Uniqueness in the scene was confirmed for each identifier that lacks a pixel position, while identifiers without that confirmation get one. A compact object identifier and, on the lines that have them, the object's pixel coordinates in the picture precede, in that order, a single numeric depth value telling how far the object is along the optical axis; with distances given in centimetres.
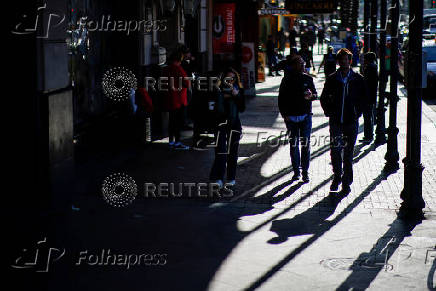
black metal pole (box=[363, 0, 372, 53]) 2209
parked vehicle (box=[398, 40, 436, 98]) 2625
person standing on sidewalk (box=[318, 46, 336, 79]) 2256
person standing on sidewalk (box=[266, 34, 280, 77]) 3619
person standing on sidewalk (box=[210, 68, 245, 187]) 1158
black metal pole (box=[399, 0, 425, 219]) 987
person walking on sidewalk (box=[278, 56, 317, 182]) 1203
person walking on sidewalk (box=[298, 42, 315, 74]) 2812
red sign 2377
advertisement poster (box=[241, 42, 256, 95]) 2447
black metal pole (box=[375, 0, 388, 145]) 1575
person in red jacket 1530
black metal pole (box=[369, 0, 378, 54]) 1717
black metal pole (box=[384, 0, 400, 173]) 1309
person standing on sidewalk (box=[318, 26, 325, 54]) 5719
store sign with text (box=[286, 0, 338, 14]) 2142
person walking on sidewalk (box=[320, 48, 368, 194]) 1130
